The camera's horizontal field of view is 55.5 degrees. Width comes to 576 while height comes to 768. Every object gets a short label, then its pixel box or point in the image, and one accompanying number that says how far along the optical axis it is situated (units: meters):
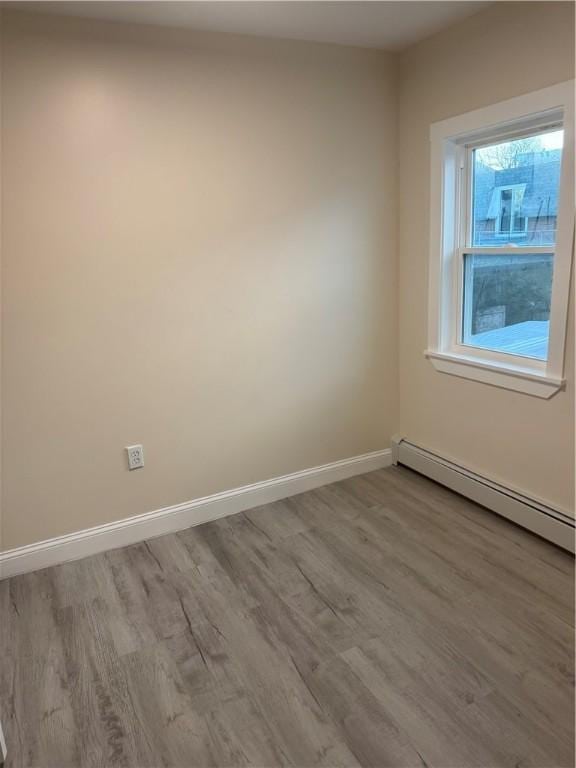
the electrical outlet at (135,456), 2.72
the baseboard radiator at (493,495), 2.53
